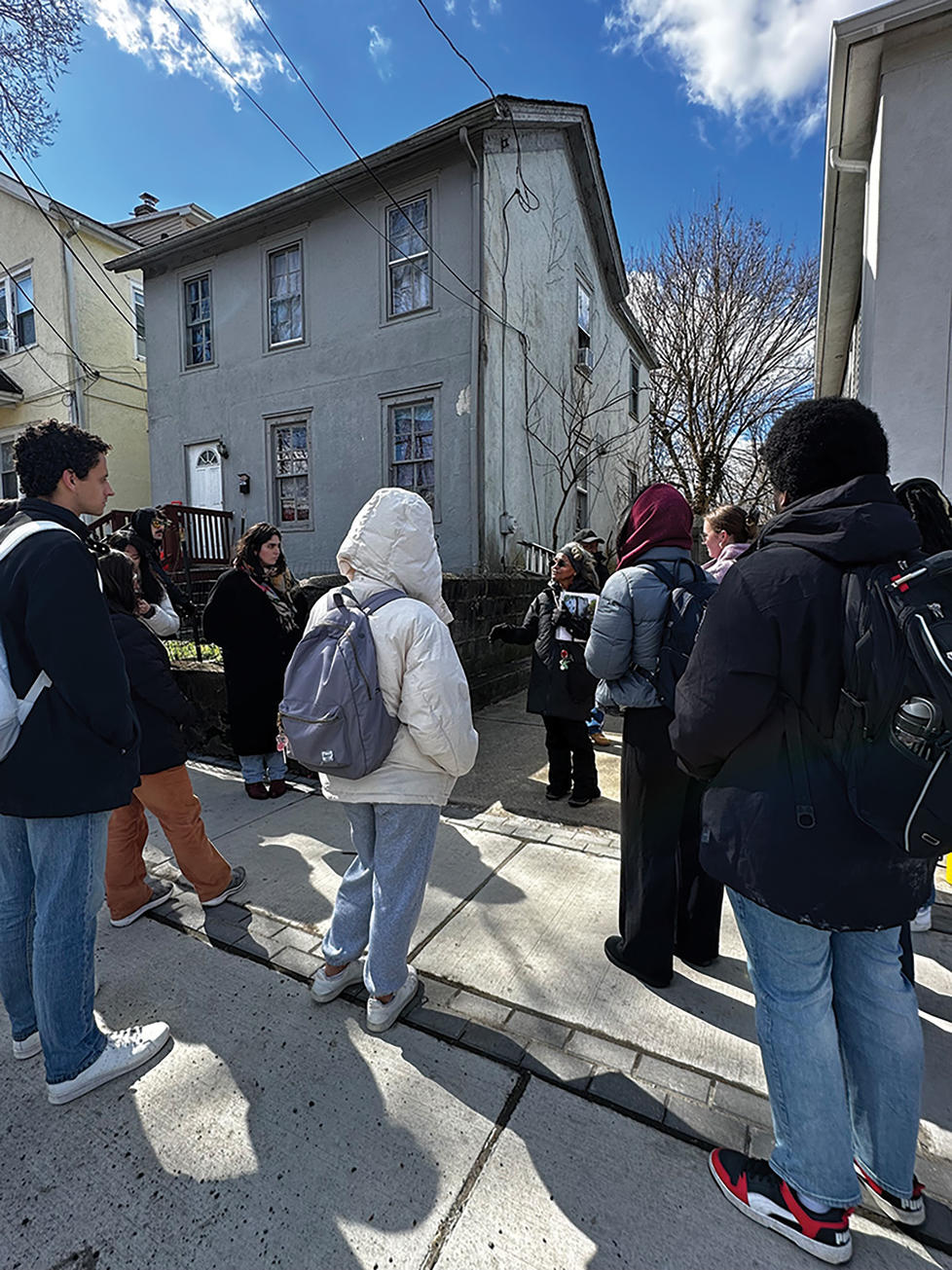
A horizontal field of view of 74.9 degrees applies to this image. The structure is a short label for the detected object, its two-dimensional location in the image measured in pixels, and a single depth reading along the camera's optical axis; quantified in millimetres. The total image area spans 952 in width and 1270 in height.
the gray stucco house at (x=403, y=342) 9273
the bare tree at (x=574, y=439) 11078
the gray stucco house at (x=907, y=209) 4266
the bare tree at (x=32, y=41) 6320
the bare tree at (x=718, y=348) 16078
